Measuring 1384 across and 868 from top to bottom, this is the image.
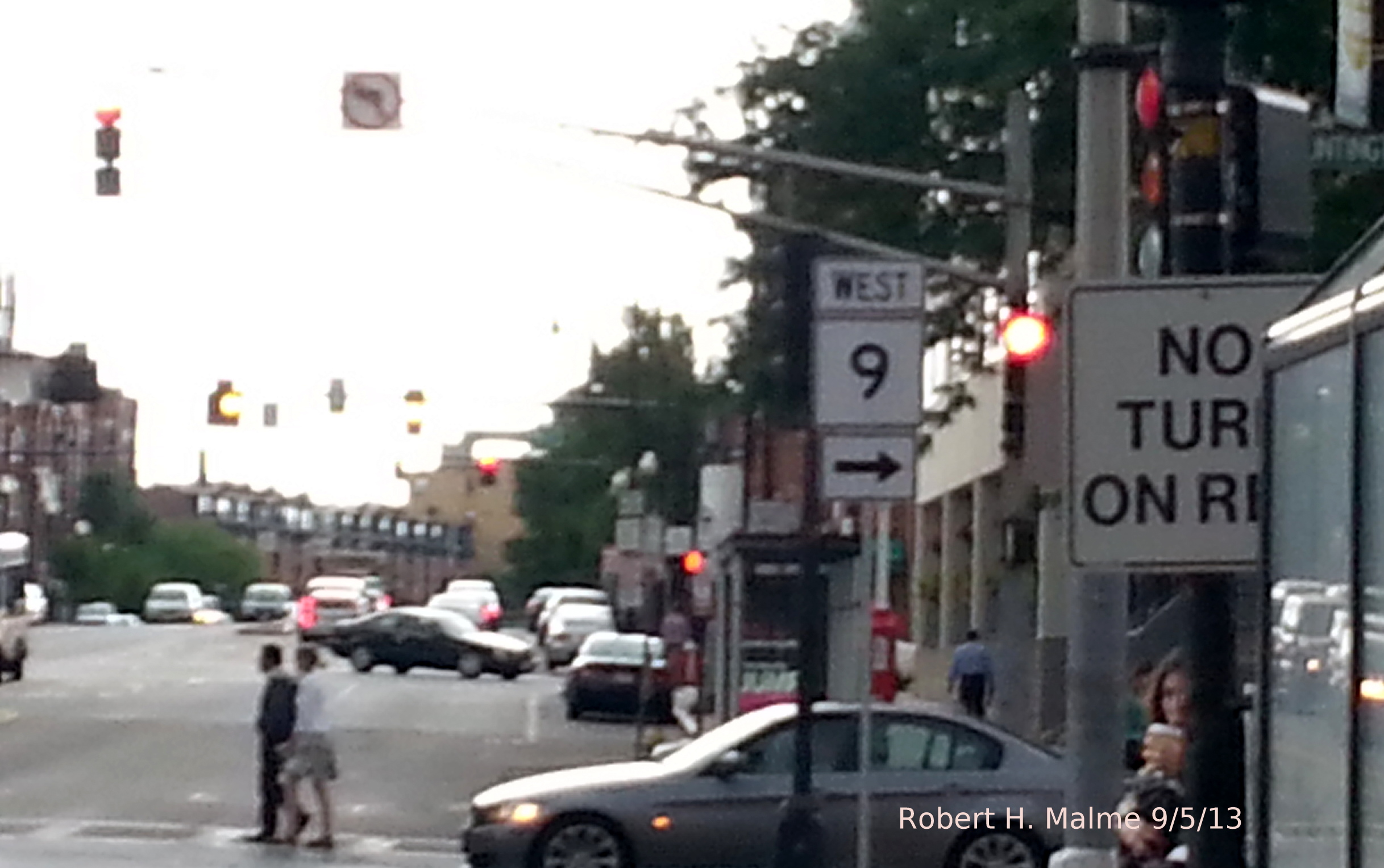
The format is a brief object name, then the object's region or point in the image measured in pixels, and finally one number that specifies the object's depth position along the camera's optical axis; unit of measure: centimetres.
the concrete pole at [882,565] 4103
